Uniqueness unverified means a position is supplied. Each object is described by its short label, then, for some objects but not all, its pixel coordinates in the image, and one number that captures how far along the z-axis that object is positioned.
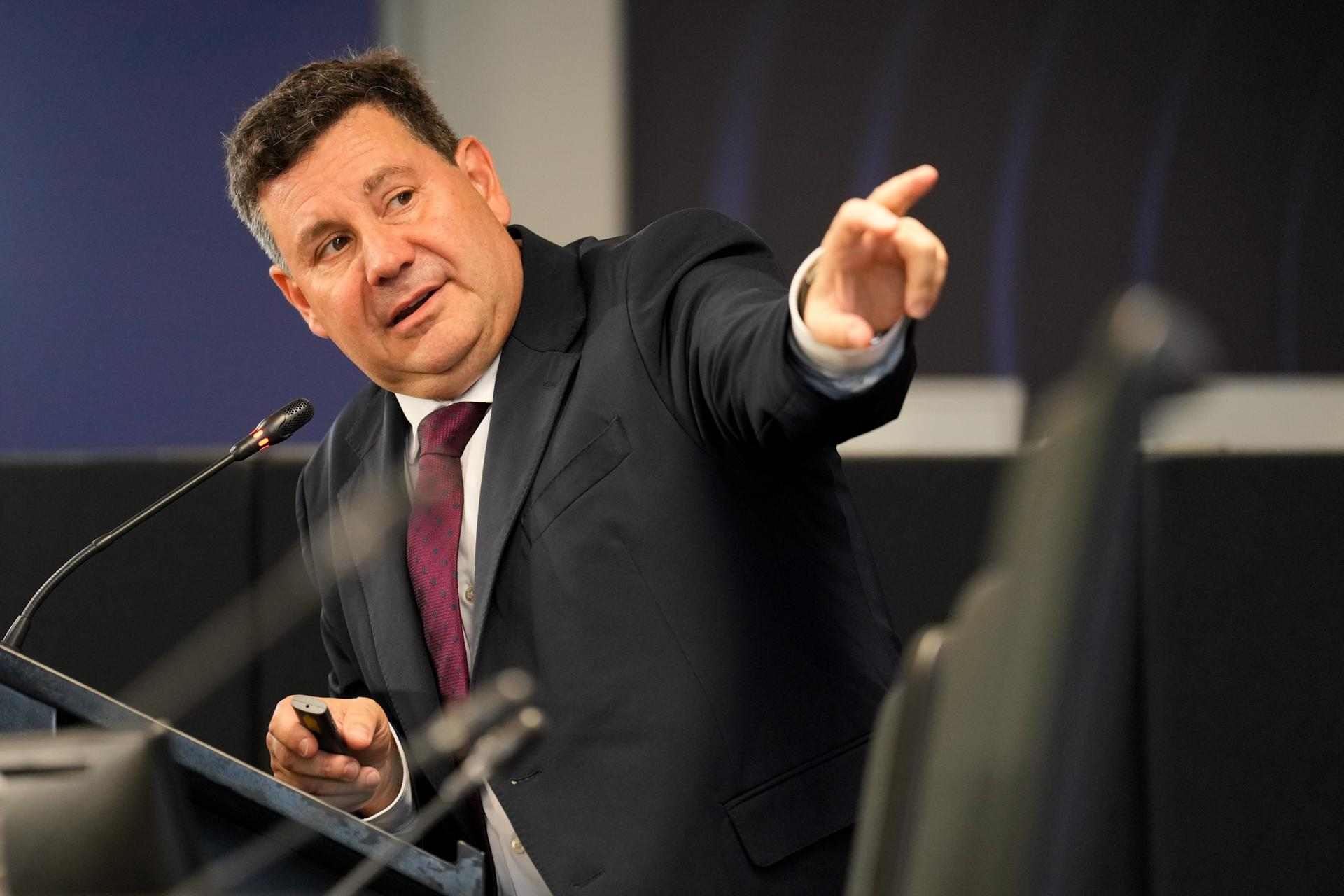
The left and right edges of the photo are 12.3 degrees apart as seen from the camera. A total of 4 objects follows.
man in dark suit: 4.31
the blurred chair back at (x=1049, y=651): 1.99
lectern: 4.13
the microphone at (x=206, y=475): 4.39
